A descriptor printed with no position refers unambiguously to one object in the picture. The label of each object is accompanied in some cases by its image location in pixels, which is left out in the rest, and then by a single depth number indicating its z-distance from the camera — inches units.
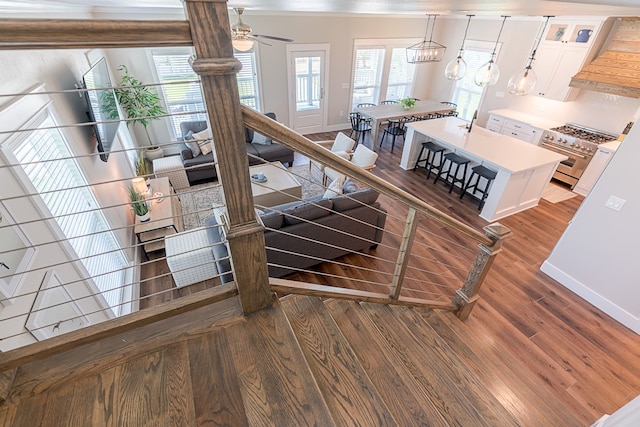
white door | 255.6
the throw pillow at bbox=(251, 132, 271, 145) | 224.7
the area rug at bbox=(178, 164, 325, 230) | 172.7
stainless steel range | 194.5
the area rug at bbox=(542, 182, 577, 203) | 196.2
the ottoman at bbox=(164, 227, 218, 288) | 122.0
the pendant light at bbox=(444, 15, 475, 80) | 159.2
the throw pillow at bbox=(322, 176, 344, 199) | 139.3
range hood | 176.7
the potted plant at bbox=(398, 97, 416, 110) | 247.1
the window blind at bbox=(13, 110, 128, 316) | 75.3
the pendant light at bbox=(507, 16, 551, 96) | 134.4
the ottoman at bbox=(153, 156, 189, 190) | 193.5
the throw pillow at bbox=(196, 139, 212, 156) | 209.1
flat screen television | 114.9
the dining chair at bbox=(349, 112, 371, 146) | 251.3
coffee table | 163.6
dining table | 235.0
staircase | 41.0
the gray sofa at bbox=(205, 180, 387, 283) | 119.3
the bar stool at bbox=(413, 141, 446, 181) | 207.8
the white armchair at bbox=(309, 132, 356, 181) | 193.8
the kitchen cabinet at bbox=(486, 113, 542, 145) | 223.5
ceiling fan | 127.8
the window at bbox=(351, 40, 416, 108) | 279.7
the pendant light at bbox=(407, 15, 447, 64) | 200.5
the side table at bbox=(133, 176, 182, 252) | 142.8
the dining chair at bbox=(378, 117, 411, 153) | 253.0
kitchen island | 163.9
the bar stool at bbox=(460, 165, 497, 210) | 175.8
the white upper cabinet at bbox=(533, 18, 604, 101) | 194.5
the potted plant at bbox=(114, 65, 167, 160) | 188.0
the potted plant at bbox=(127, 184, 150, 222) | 145.3
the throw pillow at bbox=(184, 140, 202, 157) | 206.0
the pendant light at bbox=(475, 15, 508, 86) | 144.5
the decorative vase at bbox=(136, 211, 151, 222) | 146.5
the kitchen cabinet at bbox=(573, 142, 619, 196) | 182.5
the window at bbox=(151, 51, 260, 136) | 218.4
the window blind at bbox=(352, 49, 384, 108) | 281.4
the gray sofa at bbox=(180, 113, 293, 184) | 204.2
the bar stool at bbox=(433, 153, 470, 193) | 191.9
